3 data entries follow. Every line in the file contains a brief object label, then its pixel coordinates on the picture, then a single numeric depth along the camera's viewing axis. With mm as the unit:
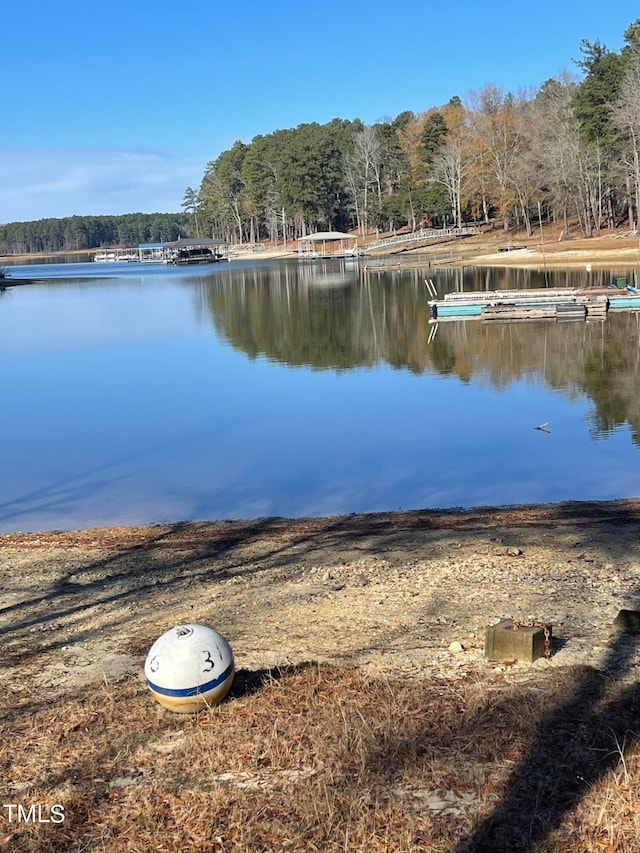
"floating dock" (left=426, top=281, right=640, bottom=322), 34125
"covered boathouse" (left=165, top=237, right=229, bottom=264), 109812
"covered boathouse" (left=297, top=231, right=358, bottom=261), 96125
